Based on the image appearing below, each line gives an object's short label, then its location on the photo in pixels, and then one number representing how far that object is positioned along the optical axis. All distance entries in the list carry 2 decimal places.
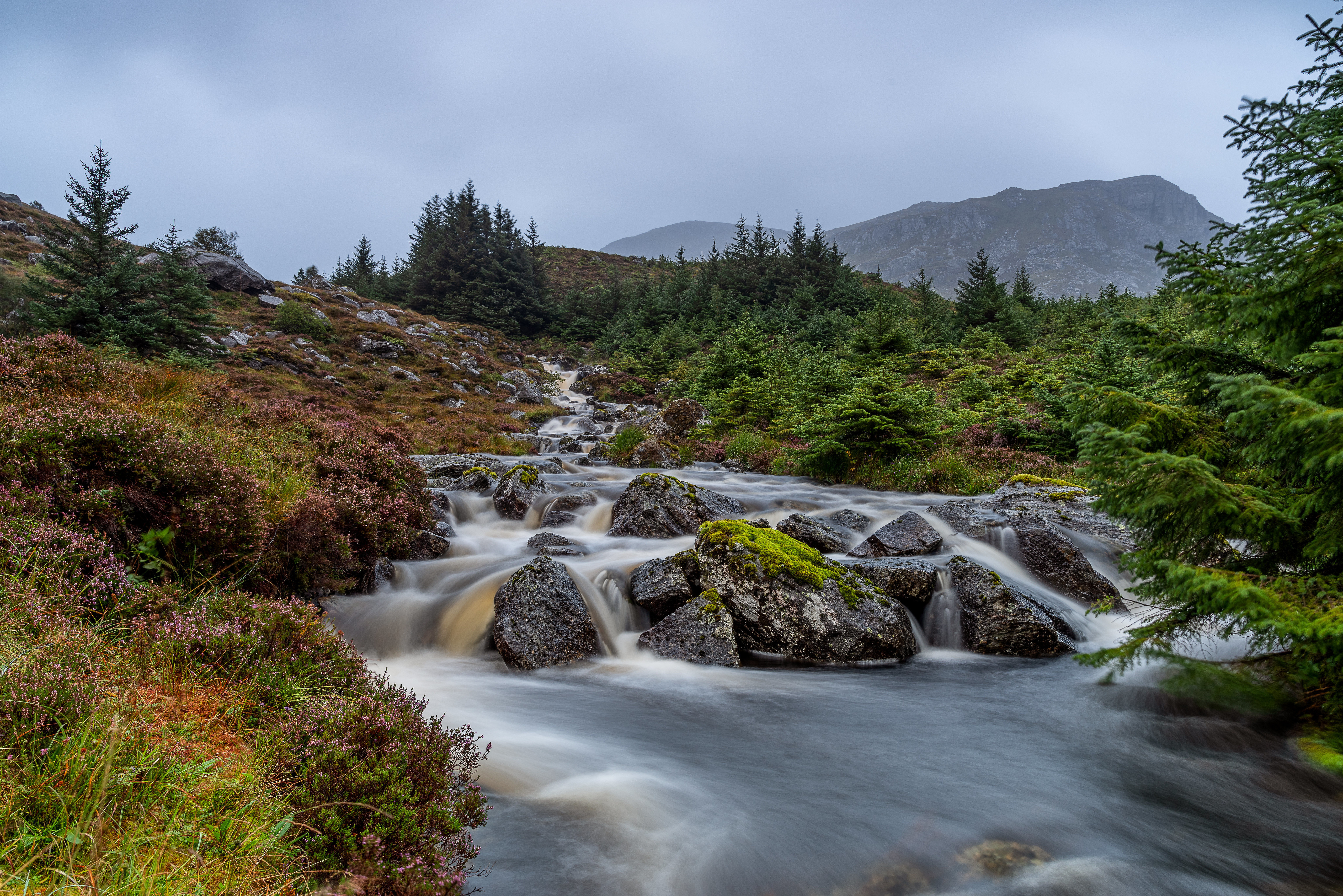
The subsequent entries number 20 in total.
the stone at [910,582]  7.61
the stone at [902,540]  8.97
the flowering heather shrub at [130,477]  4.44
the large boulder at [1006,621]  6.90
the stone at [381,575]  7.61
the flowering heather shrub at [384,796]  2.33
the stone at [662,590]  7.55
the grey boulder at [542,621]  6.61
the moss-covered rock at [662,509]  10.44
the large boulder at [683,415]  23.11
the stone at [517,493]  11.87
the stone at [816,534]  9.52
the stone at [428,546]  8.96
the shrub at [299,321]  30.92
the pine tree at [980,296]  33.00
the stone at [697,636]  6.68
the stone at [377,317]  38.22
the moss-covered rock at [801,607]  6.78
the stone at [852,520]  10.76
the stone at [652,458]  19.36
